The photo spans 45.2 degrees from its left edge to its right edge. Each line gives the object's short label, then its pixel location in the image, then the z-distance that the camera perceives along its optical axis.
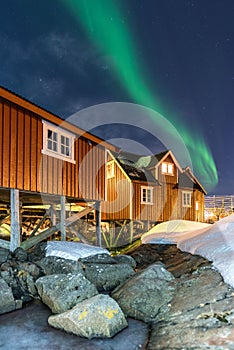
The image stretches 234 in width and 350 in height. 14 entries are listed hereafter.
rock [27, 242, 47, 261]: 8.94
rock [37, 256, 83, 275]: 7.95
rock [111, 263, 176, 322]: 6.05
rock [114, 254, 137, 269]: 9.79
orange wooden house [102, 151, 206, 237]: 21.34
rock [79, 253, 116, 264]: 8.77
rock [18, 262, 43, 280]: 7.91
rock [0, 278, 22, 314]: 6.34
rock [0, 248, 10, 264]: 8.20
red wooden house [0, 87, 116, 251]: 8.70
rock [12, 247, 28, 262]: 8.54
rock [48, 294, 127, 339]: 5.12
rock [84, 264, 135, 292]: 7.90
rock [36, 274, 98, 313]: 6.12
